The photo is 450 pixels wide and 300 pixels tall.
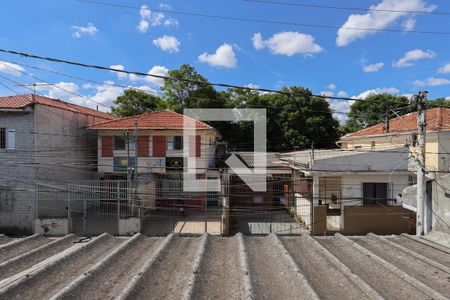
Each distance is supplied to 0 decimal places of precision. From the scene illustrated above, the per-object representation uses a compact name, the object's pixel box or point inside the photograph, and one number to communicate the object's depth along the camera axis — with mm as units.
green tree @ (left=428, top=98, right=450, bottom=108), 39081
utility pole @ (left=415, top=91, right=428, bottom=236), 6754
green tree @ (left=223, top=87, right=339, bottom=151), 36781
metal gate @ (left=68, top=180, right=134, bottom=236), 17047
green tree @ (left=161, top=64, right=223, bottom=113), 34219
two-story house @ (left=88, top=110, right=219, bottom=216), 21344
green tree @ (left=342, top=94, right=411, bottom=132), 41025
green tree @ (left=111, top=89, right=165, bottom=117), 36250
